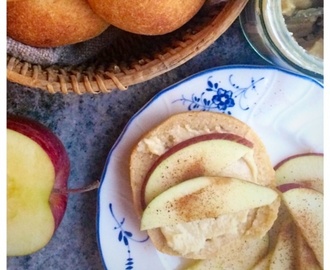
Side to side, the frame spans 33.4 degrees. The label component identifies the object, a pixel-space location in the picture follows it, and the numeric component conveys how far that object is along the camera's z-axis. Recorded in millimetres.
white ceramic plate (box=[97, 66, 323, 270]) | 679
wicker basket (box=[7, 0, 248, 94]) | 577
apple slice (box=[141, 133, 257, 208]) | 661
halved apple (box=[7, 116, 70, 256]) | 572
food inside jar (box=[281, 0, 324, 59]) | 601
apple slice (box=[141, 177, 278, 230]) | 662
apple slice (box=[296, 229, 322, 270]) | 706
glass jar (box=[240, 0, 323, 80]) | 591
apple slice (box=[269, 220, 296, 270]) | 711
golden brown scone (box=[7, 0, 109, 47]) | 544
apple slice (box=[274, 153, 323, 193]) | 704
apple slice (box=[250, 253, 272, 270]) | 714
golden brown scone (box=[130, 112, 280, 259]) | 663
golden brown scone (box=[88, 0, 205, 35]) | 541
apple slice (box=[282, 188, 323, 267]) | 695
